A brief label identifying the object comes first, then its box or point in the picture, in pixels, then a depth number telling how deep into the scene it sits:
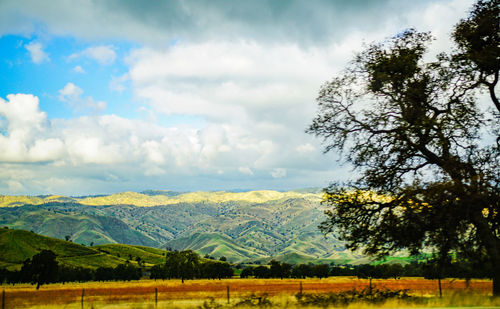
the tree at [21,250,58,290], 101.75
